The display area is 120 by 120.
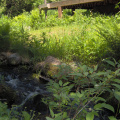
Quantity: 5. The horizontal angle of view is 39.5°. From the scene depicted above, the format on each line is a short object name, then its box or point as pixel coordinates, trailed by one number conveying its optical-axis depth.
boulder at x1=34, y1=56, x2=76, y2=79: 4.98
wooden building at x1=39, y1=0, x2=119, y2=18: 10.07
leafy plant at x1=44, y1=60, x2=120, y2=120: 1.30
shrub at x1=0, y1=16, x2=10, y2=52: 6.62
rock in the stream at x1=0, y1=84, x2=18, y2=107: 3.73
